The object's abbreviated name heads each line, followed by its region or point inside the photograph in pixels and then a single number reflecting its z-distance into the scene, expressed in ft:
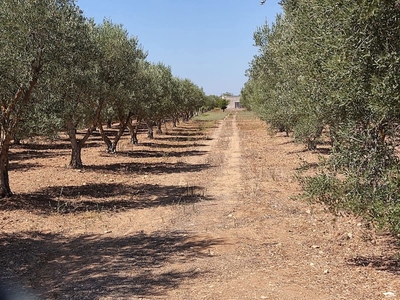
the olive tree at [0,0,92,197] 39.09
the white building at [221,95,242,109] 596.54
